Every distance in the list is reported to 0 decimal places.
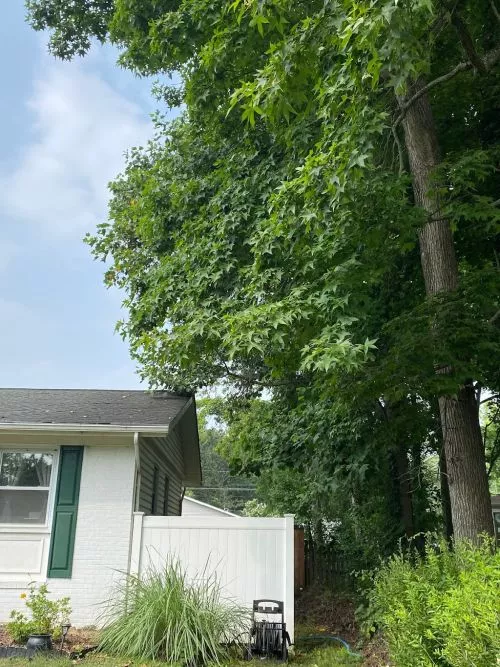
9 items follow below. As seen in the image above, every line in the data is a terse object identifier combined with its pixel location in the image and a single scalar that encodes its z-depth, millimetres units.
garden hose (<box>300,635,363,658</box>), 7475
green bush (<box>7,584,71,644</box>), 6590
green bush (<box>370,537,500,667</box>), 3055
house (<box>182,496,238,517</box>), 27766
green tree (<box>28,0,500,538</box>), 5426
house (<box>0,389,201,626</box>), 7734
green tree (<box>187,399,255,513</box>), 47219
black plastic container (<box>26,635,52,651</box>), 6223
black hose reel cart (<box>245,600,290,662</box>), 6520
